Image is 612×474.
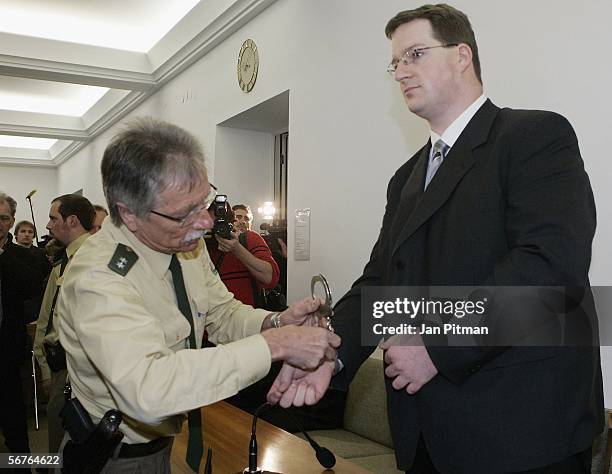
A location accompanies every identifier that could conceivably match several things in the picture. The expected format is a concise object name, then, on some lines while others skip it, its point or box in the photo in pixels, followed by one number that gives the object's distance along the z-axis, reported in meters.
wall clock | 5.32
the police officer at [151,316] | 1.21
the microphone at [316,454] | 1.57
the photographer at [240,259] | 3.81
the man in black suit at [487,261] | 1.25
